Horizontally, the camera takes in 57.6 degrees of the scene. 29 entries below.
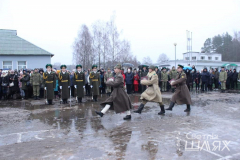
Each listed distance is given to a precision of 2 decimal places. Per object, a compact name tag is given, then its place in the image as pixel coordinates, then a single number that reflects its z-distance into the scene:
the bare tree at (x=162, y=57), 95.32
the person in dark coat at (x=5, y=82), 13.30
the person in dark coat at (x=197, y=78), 18.69
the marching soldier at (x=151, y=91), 8.05
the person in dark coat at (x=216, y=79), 19.00
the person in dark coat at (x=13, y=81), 13.55
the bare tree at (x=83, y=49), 35.91
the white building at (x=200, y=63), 40.59
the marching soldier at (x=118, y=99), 7.43
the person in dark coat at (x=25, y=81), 13.57
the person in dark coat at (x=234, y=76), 18.64
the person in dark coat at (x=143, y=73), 16.39
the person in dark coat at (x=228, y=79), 18.81
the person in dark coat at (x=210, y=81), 17.97
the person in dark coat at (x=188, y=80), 15.18
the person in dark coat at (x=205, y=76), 17.58
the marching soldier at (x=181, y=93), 8.66
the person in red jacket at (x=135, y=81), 16.58
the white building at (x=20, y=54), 28.70
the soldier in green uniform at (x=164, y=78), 17.50
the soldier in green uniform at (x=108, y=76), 14.70
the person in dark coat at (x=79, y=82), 11.74
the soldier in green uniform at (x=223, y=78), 17.12
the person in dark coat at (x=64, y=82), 11.35
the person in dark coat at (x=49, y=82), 11.16
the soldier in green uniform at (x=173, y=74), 17.61
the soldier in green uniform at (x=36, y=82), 13.39
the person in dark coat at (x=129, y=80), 16.12
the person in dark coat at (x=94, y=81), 12.03
